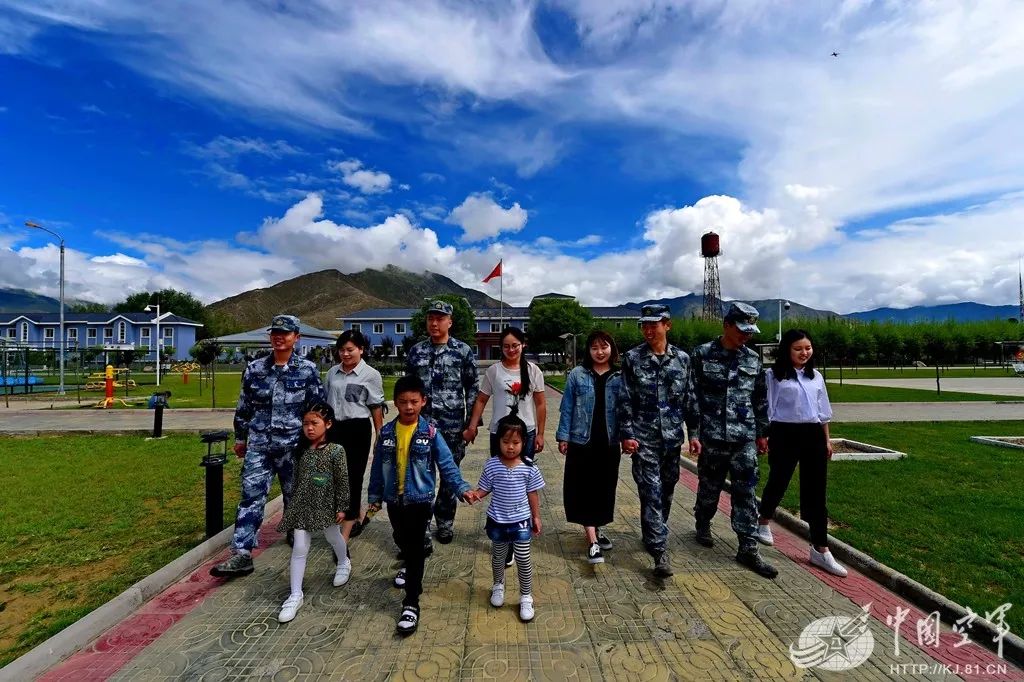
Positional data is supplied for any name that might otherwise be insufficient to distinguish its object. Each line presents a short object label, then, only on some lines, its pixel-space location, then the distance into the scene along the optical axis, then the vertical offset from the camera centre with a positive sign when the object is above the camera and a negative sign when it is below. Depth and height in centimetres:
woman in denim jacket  393 -69
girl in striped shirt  316 -101
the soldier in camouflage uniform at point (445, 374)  416 -15
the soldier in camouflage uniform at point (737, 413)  389 -51
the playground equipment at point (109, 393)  1662 -105
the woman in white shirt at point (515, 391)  397 -30
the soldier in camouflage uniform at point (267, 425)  373 -51
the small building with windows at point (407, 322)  6127 +470
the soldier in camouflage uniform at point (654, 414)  383 -50
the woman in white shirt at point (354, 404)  408 -40
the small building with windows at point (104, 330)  5500 +398
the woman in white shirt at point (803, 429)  393 -66
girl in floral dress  329 -93
